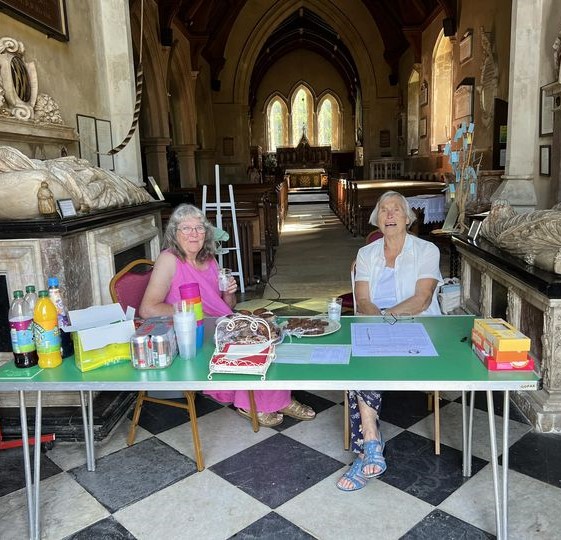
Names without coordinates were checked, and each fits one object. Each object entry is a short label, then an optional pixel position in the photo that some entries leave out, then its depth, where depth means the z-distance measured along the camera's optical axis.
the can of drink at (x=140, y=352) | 1.68
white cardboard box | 1.69
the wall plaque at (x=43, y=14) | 3.45
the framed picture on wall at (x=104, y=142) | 4.45
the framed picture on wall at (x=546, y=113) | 4.61
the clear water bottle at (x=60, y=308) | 1.82
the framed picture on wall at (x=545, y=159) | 4.76
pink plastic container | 1.82
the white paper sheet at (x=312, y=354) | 1.70
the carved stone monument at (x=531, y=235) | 2.41
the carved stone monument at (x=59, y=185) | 2.50
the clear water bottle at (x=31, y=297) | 1.81
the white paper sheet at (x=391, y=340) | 1.75
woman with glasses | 2.48
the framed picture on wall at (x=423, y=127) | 12.97
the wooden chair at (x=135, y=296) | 2.21
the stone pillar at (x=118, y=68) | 4.45
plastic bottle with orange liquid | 1.74
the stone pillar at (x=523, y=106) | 4.59
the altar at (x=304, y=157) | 21.38
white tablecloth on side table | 7.31
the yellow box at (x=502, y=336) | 1.54
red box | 1.55
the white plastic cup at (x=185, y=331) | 1.74
